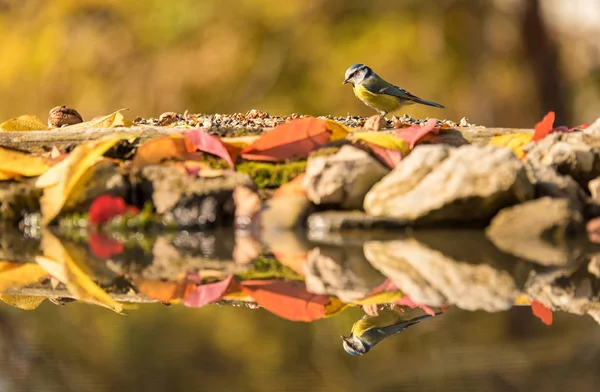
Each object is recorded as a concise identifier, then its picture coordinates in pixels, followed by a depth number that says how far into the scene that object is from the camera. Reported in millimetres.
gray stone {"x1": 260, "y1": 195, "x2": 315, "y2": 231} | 7230
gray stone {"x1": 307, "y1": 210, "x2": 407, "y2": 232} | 6959
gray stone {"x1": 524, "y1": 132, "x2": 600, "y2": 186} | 7715
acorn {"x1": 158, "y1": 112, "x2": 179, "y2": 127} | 10107
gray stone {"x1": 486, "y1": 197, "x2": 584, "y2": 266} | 6416
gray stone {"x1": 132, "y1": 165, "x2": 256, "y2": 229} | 7308
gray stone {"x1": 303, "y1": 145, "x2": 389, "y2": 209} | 7316
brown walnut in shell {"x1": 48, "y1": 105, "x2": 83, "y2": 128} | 10094
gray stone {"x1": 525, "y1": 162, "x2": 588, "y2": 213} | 7129
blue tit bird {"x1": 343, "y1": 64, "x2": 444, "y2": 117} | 10555
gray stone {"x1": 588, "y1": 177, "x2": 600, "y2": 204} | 7227
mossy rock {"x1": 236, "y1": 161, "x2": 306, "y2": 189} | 7996
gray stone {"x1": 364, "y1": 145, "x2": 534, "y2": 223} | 6797
